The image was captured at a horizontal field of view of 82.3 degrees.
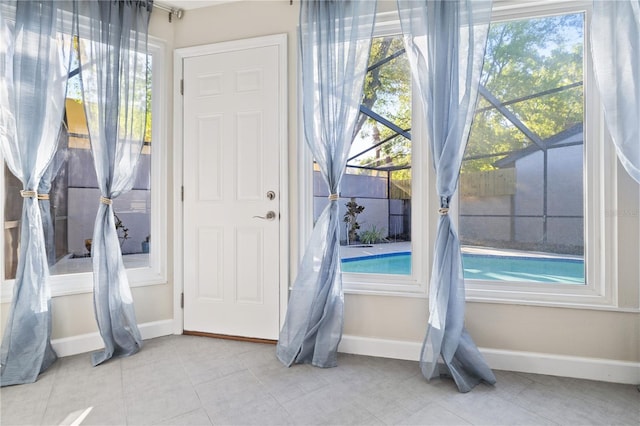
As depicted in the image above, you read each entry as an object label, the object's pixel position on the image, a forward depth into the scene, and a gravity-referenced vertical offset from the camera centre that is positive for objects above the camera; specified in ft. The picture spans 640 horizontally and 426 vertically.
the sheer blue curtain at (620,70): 6.45 +2.60
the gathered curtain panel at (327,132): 7.66 +1.78
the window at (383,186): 8.03 +0.65
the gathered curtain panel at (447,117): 6.88 +1.90
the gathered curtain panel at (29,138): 7.10 +1.53
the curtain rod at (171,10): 9.00 +5.11
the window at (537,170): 7.11 +0.90
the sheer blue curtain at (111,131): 7.88 +1.86
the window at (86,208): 7.64 +0.14
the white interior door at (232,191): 8.70 +0.56
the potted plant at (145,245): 9.17 -0.77
